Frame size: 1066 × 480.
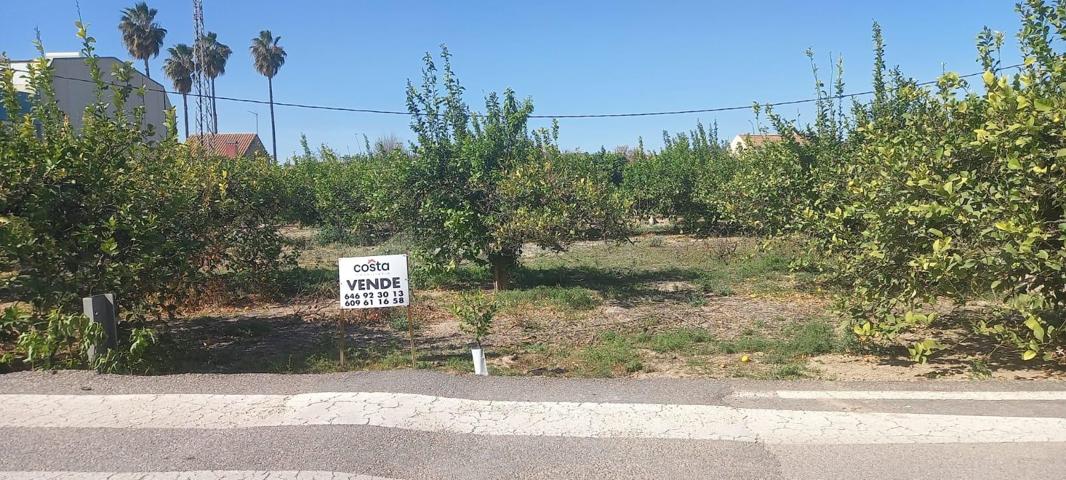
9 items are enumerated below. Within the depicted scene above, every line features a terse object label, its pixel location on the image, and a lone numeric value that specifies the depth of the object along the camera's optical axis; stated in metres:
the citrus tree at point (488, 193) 11.57
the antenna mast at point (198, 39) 26.23
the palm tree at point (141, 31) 46.91
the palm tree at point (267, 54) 58.09
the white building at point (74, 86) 31.26
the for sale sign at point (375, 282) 6.85
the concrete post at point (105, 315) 6.32
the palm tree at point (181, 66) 50.44
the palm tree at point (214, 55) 49.09
